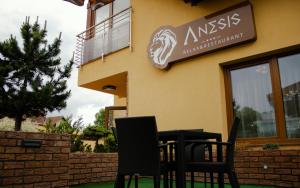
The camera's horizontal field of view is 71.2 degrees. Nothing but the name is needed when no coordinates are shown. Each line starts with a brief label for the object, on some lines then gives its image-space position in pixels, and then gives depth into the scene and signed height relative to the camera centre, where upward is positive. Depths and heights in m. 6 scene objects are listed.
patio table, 2.03 -0.13
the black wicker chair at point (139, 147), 1.83 -0.14
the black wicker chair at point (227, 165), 1.90 -0.32
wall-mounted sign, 4.03 +2.00
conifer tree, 5.98 +1.75
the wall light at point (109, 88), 7.02 +1.48
